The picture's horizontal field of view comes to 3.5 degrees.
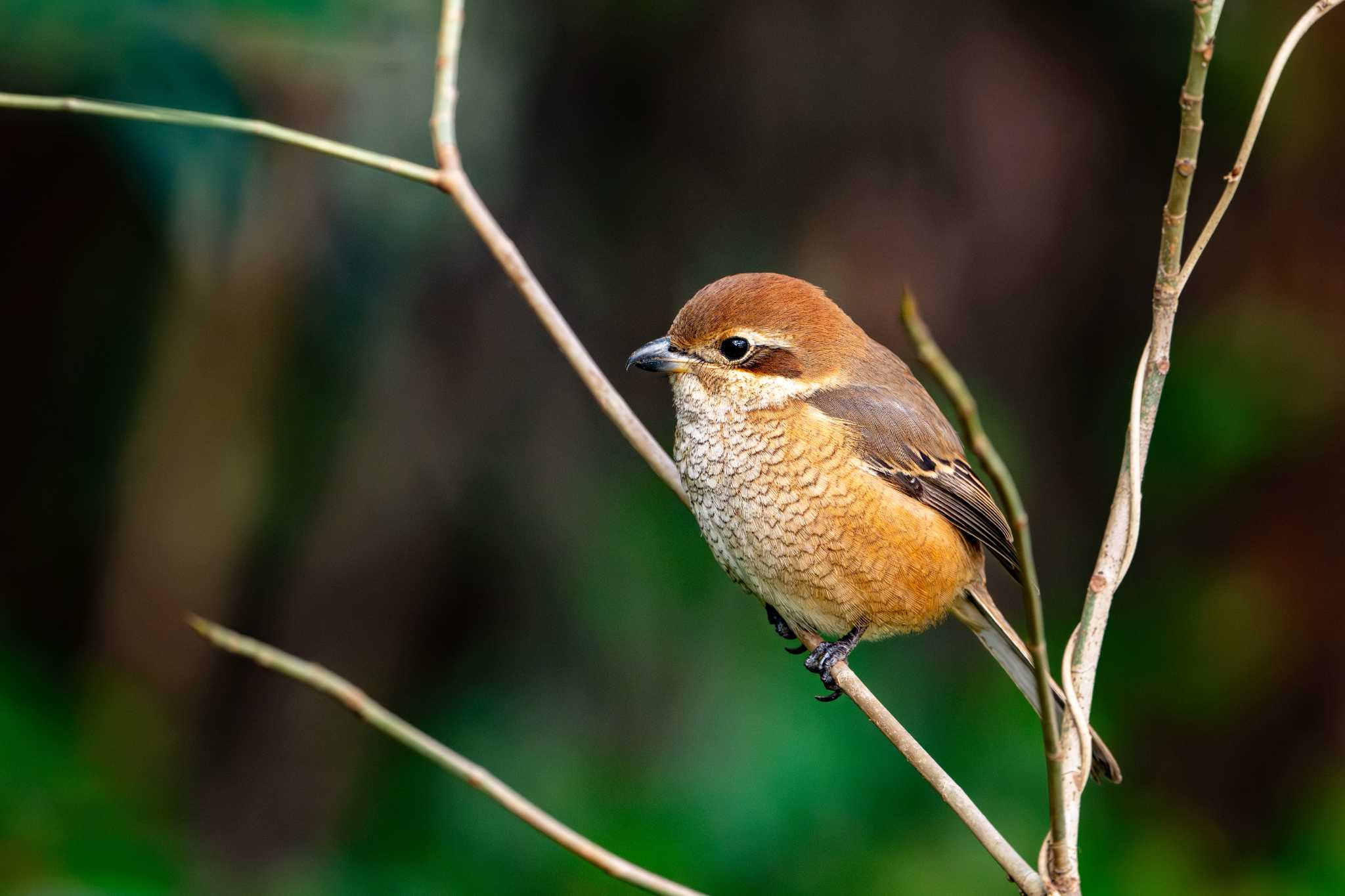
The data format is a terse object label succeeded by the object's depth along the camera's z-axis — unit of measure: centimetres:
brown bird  536
